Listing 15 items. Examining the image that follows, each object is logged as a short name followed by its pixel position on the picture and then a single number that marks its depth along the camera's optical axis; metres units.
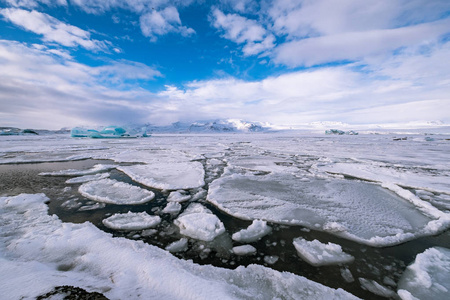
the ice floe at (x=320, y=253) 1.82
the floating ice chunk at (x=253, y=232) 2.17
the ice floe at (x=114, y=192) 3.18
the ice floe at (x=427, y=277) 1.47
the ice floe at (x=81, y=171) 4.81
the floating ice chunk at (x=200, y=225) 2.21
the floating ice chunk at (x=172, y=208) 2.84
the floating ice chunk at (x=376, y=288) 1.49
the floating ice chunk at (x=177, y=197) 3.27
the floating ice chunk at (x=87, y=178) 4.22
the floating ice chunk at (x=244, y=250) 1.93
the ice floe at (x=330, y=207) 2.36
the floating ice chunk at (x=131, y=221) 2.34
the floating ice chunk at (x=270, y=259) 1.81
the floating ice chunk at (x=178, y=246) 1.95
